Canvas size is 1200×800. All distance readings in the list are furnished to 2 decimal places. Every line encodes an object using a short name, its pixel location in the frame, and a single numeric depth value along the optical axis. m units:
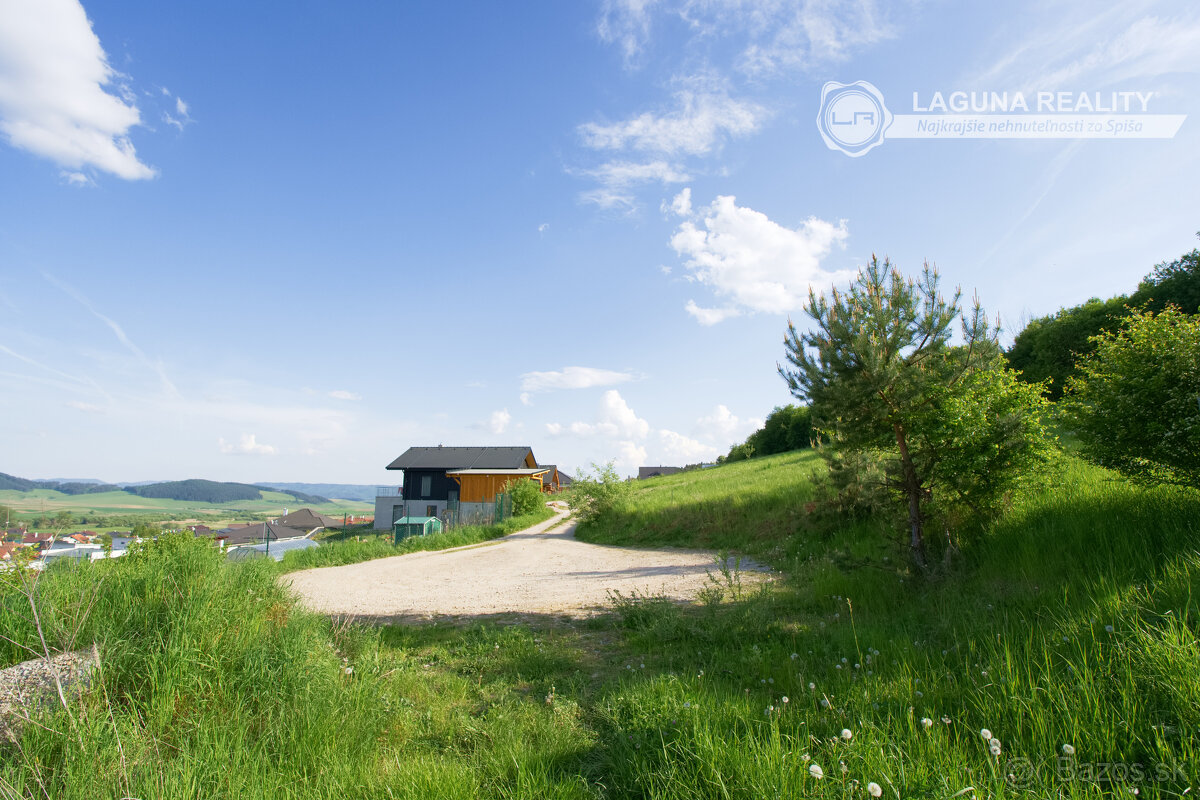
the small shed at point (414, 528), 21.44
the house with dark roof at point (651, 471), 88.53
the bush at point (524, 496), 27.45
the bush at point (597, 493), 21.73
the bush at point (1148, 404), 5.00
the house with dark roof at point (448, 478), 35.06
